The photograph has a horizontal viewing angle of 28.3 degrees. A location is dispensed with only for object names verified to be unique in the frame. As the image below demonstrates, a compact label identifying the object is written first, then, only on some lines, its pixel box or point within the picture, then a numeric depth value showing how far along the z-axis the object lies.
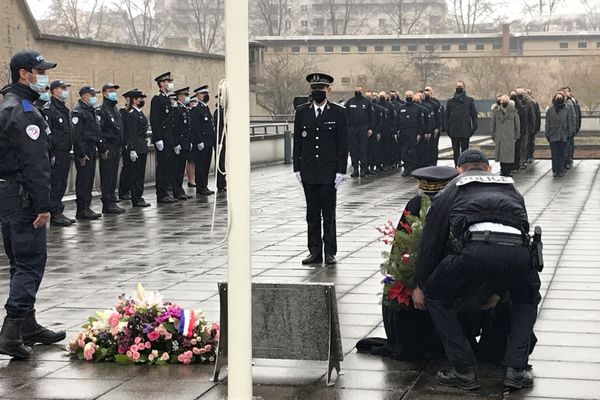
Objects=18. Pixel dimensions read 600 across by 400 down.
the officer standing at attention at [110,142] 19.42
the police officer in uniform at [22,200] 8.55
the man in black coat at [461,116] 26.33
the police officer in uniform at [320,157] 13.03
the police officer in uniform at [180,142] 21.77
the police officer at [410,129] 27.34
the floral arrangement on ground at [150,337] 8.35
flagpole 6.58
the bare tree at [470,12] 128.10
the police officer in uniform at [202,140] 22.61
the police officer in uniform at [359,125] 26.56
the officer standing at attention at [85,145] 18.50
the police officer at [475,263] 7.35
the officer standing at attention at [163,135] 21.30
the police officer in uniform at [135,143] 20.55
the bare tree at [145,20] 106.25
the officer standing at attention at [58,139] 17.58
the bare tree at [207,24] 105.50
